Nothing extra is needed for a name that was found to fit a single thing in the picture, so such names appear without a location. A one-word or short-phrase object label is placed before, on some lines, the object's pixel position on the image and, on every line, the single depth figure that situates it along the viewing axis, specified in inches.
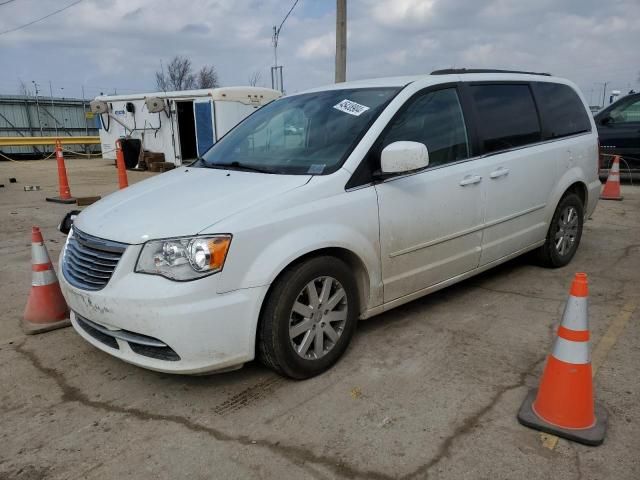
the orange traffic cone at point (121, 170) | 347.9
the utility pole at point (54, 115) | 968.3
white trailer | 544.7
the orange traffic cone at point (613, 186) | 359.3
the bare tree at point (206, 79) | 1728.6
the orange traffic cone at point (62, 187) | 378.3
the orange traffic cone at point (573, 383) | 95.6
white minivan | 105.6
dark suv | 417.1
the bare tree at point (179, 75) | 1715.1
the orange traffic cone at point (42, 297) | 153.2
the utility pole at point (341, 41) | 455.8
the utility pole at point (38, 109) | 946.7
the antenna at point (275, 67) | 965.1
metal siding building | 907.4
